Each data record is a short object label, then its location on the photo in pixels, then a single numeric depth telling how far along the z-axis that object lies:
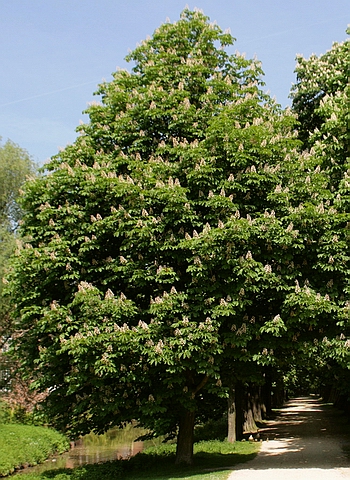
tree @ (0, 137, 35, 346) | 32.25
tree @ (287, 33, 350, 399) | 13.94
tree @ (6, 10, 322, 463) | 13.88
